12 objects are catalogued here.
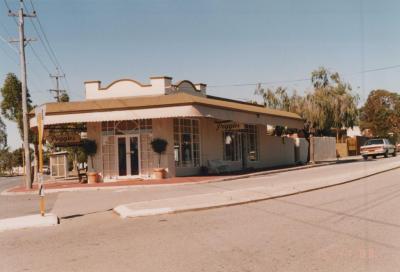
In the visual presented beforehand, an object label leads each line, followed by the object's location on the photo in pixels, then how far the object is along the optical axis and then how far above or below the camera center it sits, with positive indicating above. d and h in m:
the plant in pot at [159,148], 25.30 -0.14
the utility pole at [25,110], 25.22 +1.94
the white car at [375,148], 42.84 -0.80
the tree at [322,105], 39.47 +2.91
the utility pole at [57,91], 56.41 +6.46
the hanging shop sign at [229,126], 29.03 +1.02
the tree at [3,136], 92.78 +2.55
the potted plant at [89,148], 26.28 -0.04
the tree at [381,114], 82.81 +4.39
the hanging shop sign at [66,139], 27.02 +0.50
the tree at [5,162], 80.40 -1.94
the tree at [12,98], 40.18 +4.09
